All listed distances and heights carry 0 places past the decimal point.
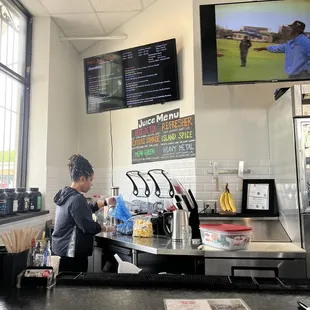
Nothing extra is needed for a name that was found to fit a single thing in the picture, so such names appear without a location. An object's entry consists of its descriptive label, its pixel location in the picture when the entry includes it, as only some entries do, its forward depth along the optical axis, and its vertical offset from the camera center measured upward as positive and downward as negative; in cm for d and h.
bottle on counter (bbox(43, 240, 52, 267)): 138 -32
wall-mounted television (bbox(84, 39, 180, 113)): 330 +121
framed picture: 285 -15
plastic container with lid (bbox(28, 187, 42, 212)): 328 -16
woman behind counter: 236 -36
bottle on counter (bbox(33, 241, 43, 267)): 138 -33
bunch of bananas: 295 -19
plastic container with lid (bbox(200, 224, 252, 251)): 209 -37
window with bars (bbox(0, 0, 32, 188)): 331 +109
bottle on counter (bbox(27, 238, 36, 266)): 136 -31
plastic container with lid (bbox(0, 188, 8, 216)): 271 -19
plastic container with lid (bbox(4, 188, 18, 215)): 279 -15
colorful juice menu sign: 320 +51
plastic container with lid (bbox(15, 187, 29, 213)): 304 -15
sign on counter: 103 -42
